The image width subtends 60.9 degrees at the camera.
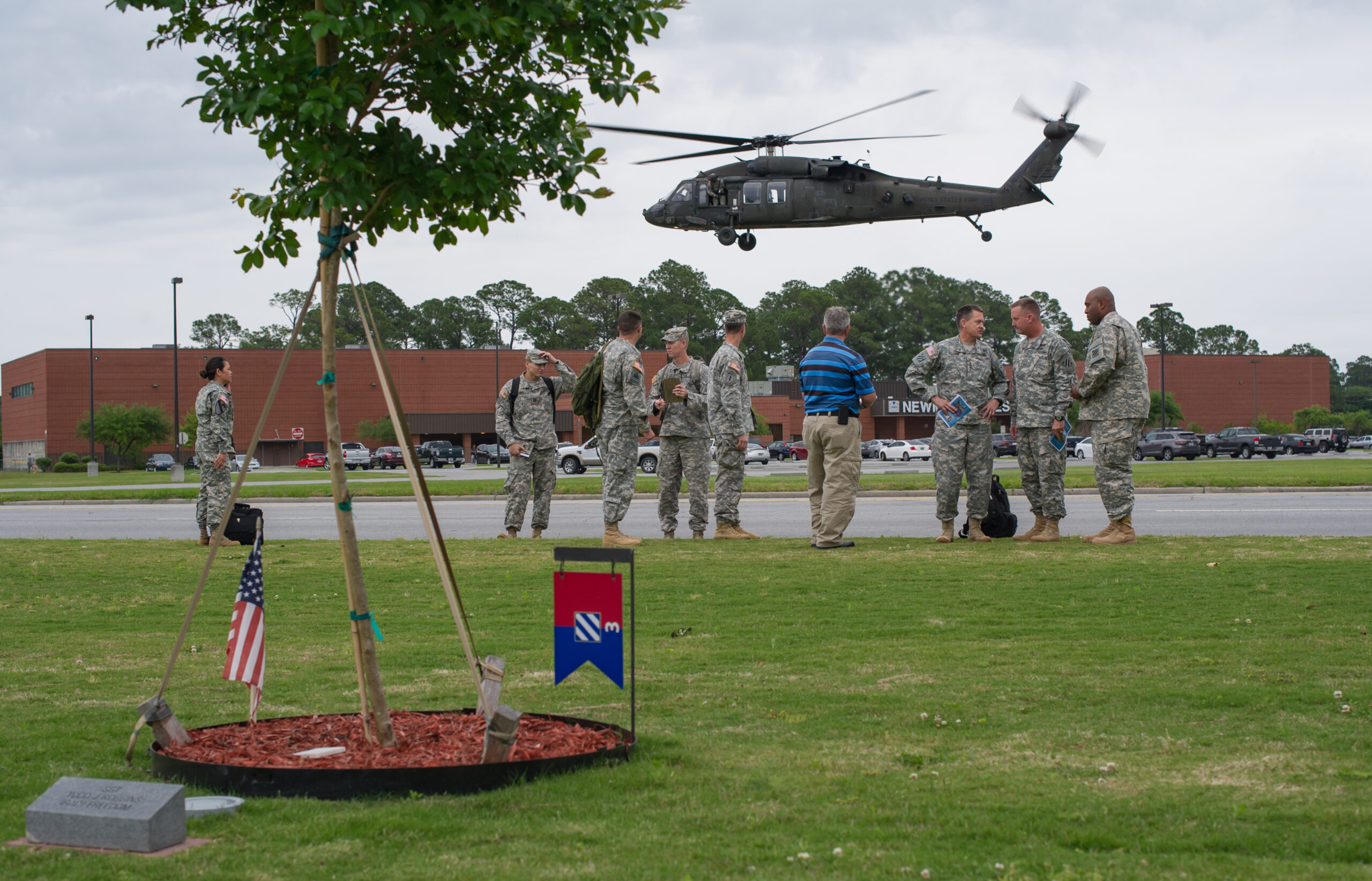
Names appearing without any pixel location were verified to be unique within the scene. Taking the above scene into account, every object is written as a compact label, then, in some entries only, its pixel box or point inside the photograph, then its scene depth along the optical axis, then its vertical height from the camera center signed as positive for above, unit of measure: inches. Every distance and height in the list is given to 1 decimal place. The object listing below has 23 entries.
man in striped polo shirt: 423.8 +10.4
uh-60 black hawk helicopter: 1197.1 +258.9
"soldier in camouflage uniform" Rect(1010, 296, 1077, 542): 439.8 +16.0
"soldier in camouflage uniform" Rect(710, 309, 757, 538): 467.2 +16.7
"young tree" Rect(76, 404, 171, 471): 2805.1 +60.5
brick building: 3174.2 +161.1
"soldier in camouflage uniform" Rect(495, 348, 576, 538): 499.5 +6.2
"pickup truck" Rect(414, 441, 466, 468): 2778.1 -11.6
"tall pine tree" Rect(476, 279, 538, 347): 5442.9 +704.5
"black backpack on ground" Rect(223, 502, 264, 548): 463.8 -30.1
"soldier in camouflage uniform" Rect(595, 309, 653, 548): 457.1 +12.4
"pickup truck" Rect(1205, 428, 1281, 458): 2529.5 -0.5
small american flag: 182.9 -30.6
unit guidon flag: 171.6 -26.0
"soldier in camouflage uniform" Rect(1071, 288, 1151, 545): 416.5 +16.1
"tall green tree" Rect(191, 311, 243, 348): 5442.9 +574.2
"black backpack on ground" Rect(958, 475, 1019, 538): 460.1 -28.8
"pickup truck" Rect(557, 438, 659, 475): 1941.4 -16.7
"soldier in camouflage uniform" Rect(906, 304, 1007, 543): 444.8 +17.6
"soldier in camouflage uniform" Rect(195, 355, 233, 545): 479.8 +4.6
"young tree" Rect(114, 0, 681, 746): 156.3 +49.9
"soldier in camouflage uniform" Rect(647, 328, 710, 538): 476.1 +8.7
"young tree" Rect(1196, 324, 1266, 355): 6279.5 +554.0
